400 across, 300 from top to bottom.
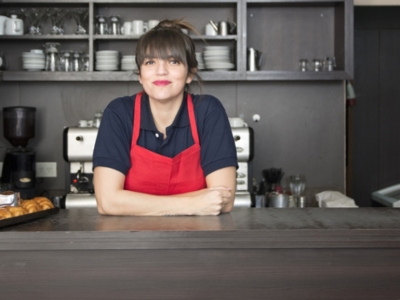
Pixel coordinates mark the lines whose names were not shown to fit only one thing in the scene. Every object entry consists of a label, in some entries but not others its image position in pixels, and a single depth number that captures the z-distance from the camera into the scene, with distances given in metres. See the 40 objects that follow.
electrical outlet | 3.83
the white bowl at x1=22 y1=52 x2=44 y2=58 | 3.58
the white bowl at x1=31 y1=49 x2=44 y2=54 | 3.61
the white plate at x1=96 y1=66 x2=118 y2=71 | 3.57
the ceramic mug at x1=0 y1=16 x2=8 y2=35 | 3.57
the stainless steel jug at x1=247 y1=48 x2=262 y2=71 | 3.64
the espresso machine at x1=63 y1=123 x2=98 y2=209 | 3.18
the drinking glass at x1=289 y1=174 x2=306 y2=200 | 3.76
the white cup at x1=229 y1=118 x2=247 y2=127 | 3.43
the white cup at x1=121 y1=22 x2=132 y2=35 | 3.63
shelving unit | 3.58
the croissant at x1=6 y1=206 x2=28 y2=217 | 1.55
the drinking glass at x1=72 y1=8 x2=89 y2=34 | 3.58
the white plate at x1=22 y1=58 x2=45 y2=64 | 3.58
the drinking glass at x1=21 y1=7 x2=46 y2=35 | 3.58
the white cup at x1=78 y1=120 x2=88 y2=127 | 3.49
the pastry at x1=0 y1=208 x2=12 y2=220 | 1.51
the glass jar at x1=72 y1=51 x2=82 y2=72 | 3.59
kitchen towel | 3.46
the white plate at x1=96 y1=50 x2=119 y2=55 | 3.56
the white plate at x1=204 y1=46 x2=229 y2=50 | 3.57
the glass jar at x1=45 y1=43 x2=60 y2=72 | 3.58
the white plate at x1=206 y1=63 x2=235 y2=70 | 3.58
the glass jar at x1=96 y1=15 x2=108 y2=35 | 3.58
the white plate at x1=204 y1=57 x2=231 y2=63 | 3.58
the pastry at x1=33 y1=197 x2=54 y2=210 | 1.75
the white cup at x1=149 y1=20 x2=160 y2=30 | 3.62
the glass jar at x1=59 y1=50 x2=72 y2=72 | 3.59
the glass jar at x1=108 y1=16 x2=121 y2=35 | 3.60
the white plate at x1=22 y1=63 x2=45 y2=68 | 3.59
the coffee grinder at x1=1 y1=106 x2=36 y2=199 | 3.43
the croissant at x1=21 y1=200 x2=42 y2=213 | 1.67
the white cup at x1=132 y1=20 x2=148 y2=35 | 3.61
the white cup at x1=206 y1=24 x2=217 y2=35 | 3.67
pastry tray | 1.47
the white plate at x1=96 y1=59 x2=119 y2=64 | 3.57
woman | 1.87
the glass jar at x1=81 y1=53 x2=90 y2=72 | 3.60
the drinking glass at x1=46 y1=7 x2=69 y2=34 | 3.58
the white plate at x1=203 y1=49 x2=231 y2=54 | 3.57
